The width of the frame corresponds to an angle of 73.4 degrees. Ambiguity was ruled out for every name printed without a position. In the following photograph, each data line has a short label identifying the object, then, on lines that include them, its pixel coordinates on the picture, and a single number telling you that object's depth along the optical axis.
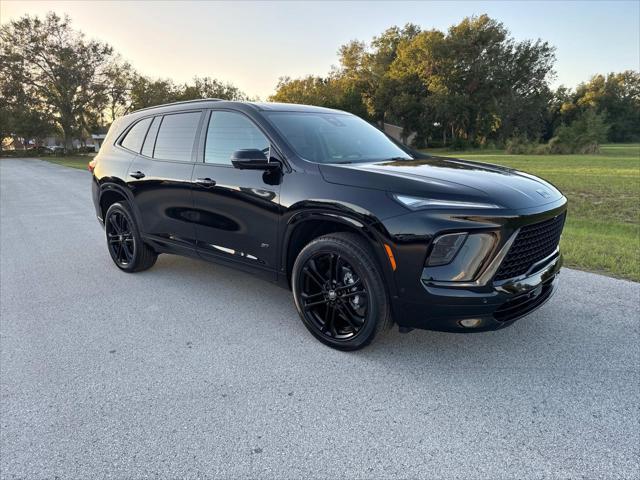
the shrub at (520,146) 35.47
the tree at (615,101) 70.12
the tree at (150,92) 47.62
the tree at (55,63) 48.00
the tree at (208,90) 50.78
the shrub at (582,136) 34.84
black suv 2.57
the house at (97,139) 84.62
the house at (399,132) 54.78
